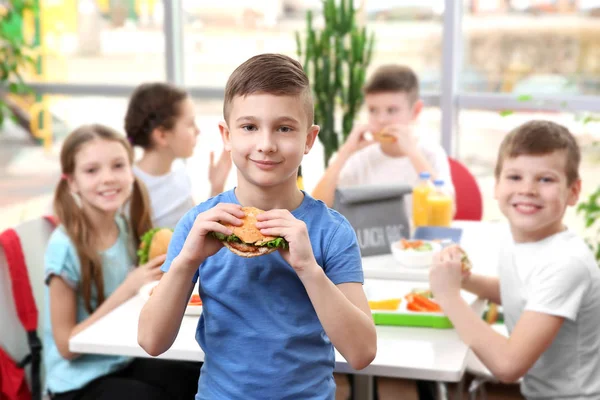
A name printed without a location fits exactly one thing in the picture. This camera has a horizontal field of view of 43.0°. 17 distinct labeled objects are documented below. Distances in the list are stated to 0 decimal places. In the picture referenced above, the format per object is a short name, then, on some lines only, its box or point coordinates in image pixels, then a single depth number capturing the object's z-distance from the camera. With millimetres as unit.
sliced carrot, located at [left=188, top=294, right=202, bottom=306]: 1865
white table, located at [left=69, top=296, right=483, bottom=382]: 1563
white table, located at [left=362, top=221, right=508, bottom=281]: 2141
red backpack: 2111
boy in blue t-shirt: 1214
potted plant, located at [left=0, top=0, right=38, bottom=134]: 3973
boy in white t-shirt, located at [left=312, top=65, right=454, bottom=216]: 2828
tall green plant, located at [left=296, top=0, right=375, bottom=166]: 3641
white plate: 1853
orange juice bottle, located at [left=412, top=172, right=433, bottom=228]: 2500
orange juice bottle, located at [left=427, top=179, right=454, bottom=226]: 2486
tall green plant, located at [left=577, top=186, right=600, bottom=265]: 3262
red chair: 3012
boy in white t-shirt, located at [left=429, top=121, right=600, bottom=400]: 1729
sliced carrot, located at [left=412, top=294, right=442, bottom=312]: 1831
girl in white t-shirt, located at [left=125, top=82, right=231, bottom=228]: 2826
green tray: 1797
